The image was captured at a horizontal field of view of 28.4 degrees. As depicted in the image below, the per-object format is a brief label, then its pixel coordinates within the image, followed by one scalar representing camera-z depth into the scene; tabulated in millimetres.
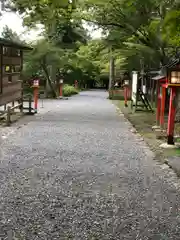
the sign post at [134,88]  16430
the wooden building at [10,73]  11859
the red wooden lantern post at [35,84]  15027
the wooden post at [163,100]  10548
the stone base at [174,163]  6208
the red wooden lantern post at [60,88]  25648
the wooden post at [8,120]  11109
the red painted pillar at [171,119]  8391
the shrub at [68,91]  28625
